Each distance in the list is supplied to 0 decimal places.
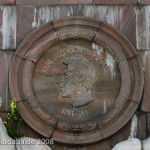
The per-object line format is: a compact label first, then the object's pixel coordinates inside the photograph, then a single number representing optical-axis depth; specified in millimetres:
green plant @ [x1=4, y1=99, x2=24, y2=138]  13891
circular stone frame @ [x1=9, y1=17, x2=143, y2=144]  14000
